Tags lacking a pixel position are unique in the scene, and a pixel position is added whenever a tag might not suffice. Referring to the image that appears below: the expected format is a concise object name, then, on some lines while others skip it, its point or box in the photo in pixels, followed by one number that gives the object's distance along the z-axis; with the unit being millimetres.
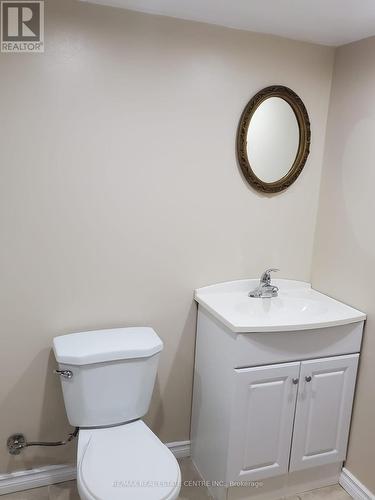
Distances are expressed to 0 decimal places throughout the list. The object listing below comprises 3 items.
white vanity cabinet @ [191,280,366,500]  1876
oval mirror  2131
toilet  1546
